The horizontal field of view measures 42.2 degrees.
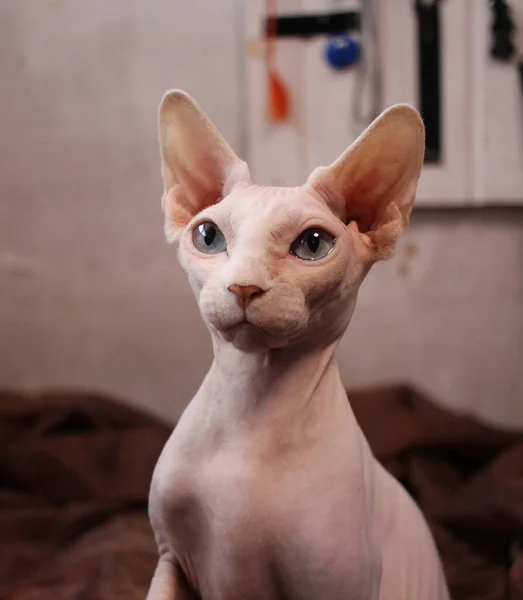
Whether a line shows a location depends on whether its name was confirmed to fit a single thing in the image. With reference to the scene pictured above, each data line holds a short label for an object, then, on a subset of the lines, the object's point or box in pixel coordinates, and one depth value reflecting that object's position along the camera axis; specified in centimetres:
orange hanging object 132
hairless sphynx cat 46
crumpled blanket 94
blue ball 129
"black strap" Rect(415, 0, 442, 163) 129
